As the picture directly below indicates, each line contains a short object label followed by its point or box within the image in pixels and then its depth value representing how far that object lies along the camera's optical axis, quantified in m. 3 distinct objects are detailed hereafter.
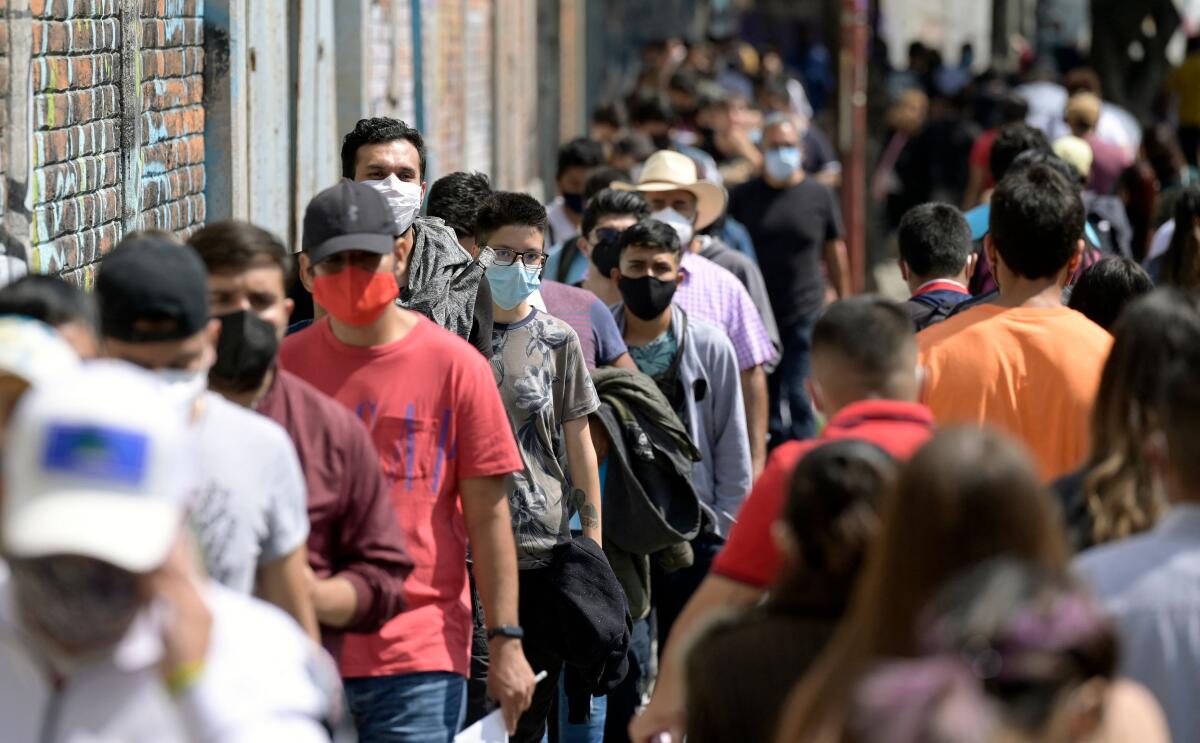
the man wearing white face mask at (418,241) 10.79
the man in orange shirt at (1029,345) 9.91
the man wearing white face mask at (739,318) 15.70
